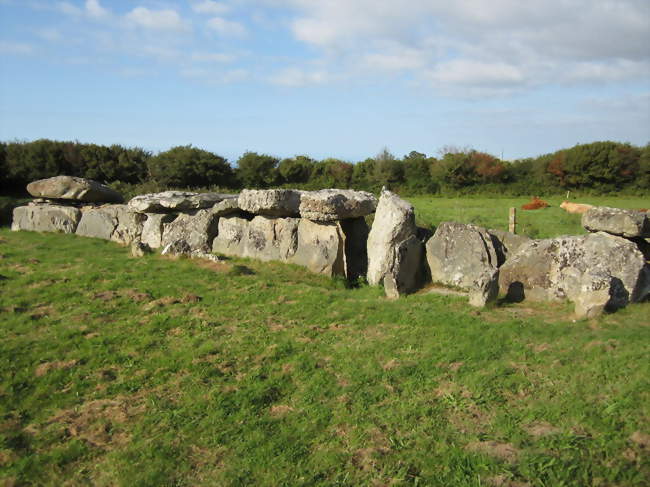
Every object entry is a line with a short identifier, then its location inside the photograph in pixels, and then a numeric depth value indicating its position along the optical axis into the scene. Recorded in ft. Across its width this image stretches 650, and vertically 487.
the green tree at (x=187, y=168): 81.20
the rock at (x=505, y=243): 37.32
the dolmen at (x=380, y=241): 31.65
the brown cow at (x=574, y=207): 66.36
